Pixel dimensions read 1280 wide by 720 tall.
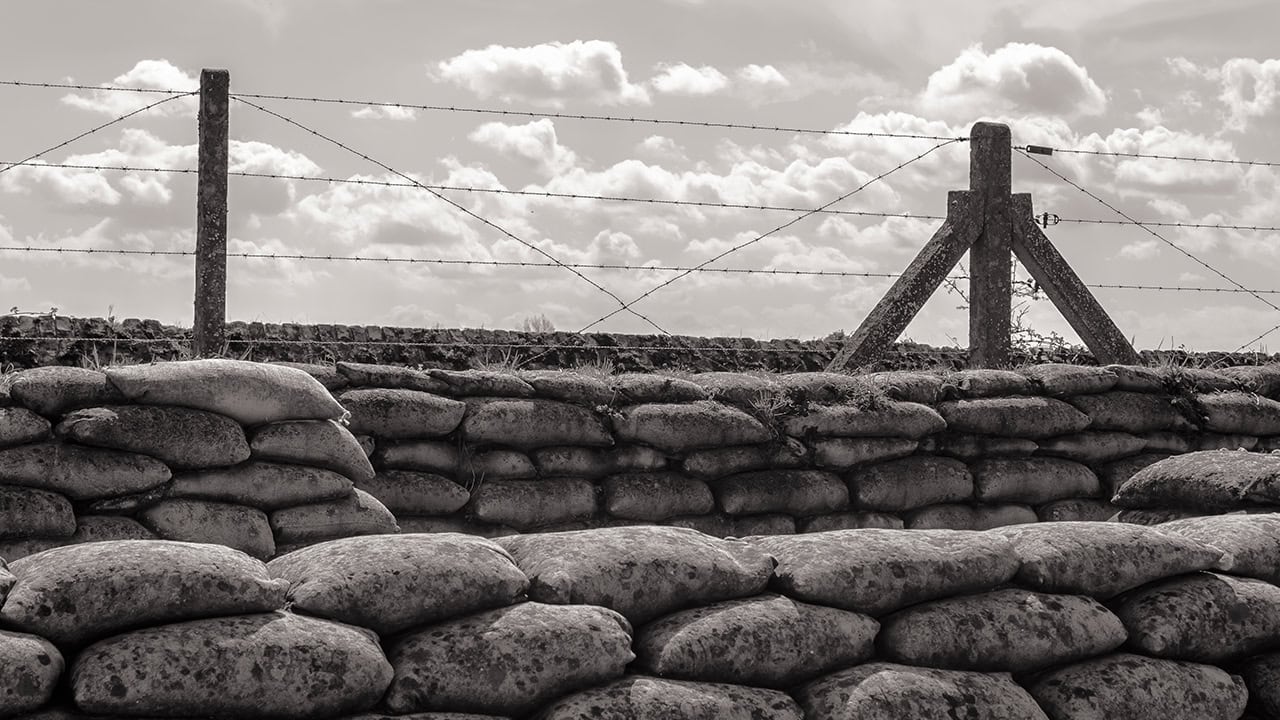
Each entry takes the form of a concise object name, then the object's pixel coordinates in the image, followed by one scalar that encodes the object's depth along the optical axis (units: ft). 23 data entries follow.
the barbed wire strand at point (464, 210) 23.18
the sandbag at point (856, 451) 21.68
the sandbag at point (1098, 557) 12.10
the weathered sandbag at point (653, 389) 20.57
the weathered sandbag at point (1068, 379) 23.93
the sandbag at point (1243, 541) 13.46
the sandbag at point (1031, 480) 22.99
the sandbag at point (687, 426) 20.24
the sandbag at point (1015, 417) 22.91
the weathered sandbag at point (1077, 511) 23.55
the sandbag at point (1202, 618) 12.26
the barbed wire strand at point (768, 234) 24.47
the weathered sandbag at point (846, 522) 21.44
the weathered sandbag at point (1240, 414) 25.49
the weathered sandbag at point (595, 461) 19.92
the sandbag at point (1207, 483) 16.33
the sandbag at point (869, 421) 21.65
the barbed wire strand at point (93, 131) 22.14
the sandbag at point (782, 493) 20.77
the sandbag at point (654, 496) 20.04
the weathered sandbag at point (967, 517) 22.49
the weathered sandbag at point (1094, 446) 23.89
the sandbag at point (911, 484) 21.88
